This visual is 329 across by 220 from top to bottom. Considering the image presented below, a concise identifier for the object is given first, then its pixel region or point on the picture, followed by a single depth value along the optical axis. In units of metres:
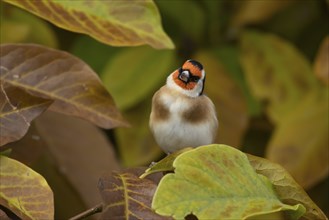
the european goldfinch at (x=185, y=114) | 3.79
